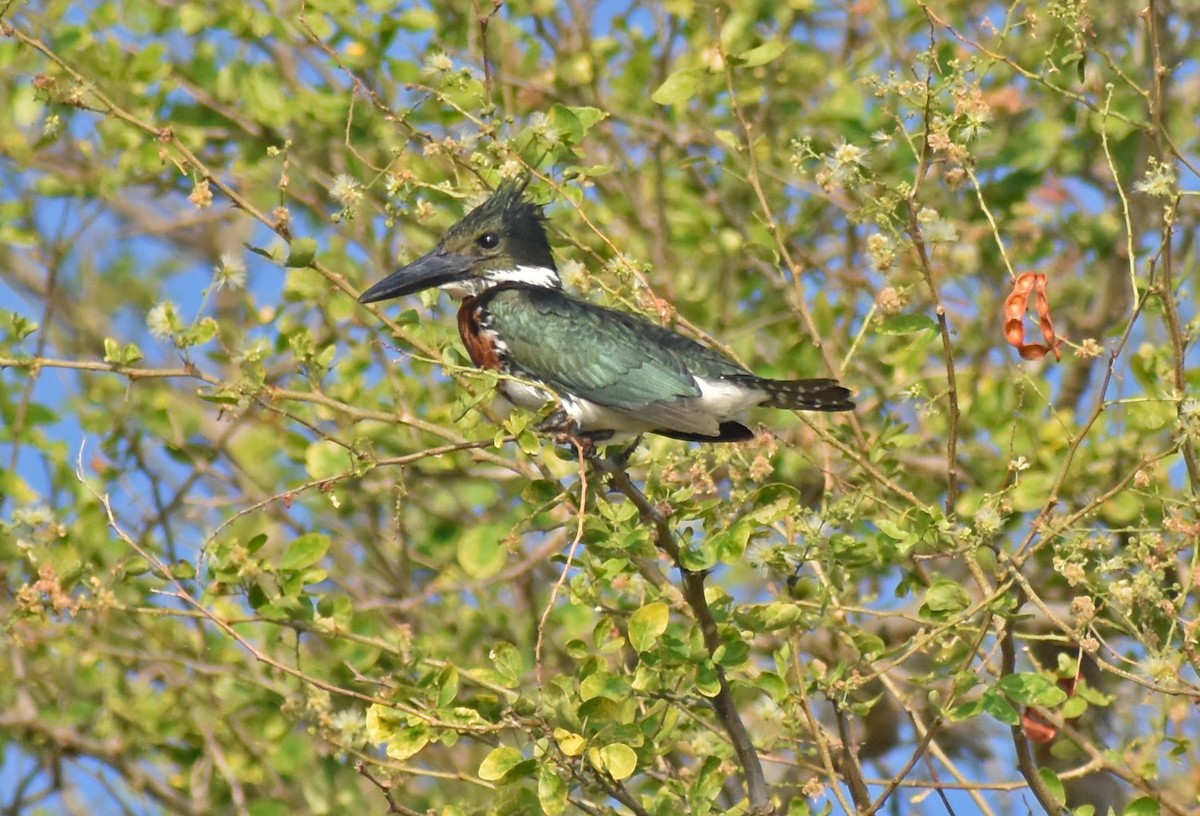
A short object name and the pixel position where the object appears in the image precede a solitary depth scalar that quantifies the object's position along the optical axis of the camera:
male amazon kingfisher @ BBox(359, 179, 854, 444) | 8.00
